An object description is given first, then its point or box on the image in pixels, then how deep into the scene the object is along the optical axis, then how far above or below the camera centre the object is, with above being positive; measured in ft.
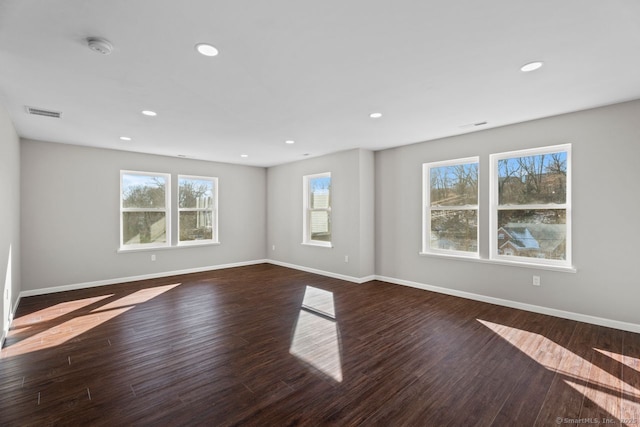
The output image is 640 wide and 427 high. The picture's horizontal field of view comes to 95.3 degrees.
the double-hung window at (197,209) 20.92 +0.26
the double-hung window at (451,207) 14.88 +0.24
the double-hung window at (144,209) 18.43 +0.24
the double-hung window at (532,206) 12.11 +0.24
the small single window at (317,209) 20.48 +0.22
